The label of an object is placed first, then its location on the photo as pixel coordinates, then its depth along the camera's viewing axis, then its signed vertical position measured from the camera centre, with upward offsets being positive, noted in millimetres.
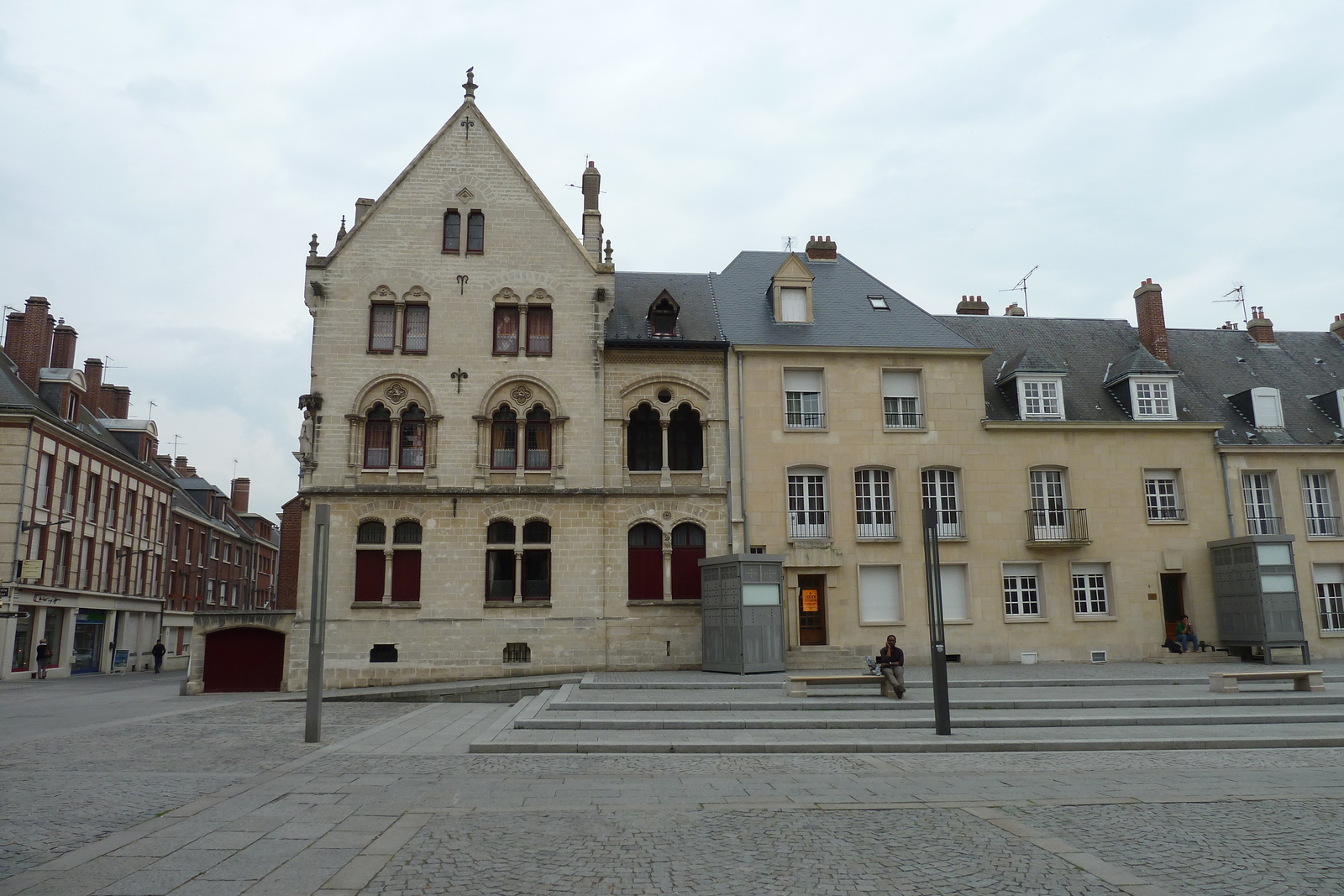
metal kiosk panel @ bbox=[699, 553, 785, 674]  22984 -109
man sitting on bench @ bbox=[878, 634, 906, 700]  17375 -1046
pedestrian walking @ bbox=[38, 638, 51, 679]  34781 -1298
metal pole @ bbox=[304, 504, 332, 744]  14453 -131
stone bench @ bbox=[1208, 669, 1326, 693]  17547 -1447
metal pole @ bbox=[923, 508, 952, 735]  14070 -322
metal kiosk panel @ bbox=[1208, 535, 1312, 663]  25531 +229
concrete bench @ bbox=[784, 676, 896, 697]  17672 -1367
